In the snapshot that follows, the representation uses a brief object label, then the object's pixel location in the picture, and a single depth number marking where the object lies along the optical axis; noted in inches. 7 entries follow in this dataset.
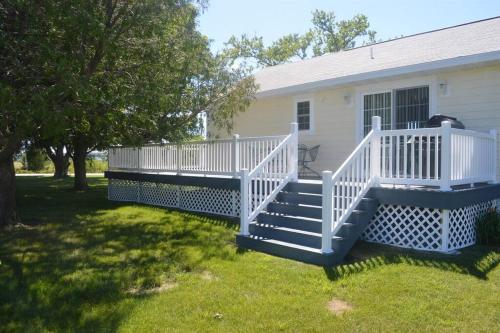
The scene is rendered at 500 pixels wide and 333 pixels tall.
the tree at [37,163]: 1376.7
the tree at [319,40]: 1357.0
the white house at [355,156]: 247.9
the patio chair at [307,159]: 429.7
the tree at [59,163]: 1017.7
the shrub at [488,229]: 273.3
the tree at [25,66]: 231.5
